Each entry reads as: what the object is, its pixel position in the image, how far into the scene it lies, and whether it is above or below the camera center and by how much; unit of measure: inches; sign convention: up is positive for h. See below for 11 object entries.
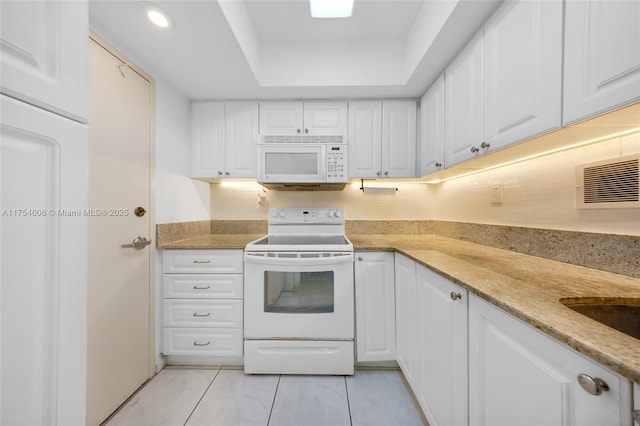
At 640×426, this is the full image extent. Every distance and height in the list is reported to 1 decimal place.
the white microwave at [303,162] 73.4 +16.2
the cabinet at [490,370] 18.7 -17.0
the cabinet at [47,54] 17.4 +13.1
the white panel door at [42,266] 17.5 -4.4
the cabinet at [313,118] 78.2 +31.9
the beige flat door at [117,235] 47.9 -4.9
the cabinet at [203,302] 65.5 -25.0
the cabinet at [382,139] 78.3 +25.1
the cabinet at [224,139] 79.4 +25.3
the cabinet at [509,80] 32.5 +22.9
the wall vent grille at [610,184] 33.8 +4.8
